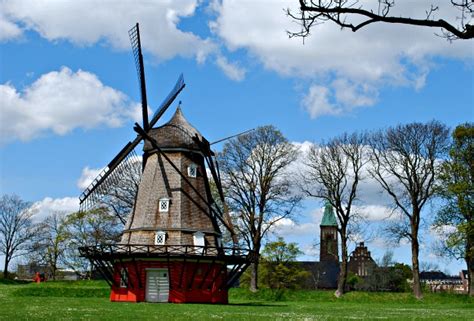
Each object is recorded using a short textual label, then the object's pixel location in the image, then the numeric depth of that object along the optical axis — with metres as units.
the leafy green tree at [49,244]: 63.38
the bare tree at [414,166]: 40.78
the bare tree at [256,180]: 45.03
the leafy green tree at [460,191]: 37.47
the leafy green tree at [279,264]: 63.59
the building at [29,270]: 77.64
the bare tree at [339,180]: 43.59
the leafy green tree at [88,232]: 54.97
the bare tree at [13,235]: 70.64
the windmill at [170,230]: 32.47
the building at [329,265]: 98.81
